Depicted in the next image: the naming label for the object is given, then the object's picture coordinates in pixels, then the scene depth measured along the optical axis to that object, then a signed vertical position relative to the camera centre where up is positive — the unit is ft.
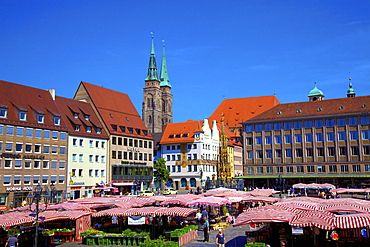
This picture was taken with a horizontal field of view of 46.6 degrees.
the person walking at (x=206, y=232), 82.00 -10.33
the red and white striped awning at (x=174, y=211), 83.30 -6.44
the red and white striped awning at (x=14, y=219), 71.51 -6.58
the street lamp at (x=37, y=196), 72.69 -2.64
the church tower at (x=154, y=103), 506.89 +90.87
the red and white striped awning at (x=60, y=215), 79.47 -6.58
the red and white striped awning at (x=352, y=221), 57.72 -6.18
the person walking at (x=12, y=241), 67.62 -9.48
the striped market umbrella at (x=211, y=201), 102.47 -5.58
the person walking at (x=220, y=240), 70.11 -10.09
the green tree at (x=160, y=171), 272.10 +4.74
